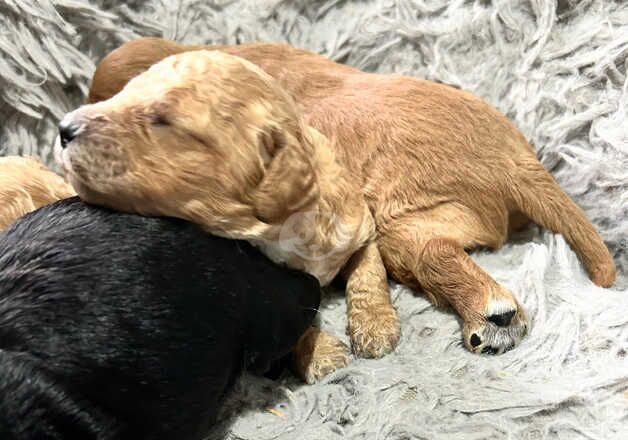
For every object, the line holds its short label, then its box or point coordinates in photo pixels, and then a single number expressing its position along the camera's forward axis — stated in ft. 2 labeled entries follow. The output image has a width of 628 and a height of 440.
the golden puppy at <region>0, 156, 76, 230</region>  0.76
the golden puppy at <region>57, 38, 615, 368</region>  0.82
